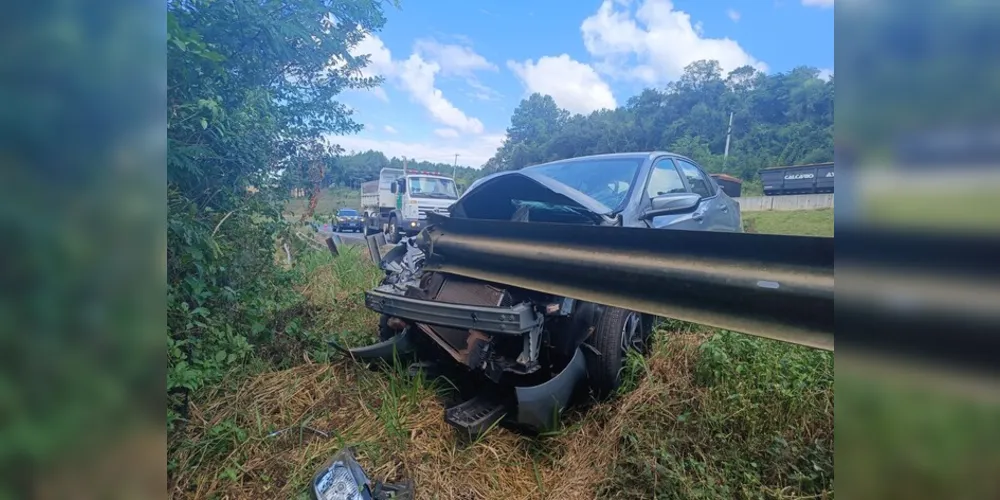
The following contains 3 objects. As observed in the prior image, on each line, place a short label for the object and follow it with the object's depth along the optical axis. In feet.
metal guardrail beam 4.52
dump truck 39.88
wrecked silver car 7.80
